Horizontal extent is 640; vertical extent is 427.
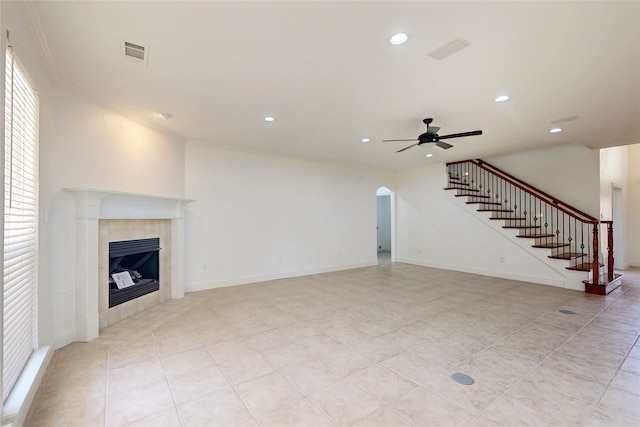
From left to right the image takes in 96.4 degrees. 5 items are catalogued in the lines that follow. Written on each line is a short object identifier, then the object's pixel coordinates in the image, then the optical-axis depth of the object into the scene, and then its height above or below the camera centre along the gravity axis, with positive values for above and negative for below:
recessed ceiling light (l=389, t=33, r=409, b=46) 2.32 +1.45
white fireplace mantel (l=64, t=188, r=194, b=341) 3.26 -0.38
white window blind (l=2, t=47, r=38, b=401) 2.01 -0.04
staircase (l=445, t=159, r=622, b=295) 5.62 -0.07
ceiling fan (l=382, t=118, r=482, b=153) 4.22 +1.18
